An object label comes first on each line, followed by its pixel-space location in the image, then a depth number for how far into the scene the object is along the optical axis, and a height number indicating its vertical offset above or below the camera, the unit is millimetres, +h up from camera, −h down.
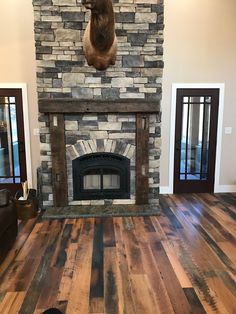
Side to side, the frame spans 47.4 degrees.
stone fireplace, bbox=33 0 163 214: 4129 +254
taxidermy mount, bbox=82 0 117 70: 2570 +1052
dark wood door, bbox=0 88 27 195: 5012 -286
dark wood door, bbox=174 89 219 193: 5207 -275
